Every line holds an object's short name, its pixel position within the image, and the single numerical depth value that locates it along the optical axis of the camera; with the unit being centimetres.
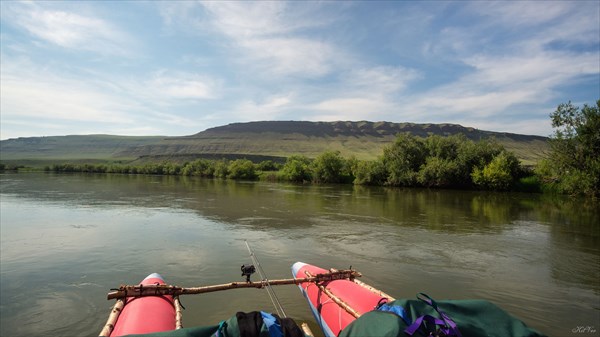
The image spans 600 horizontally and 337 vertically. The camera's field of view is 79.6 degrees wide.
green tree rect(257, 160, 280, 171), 9006
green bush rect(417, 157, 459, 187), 5347
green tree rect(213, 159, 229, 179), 8358
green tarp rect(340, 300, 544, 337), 379
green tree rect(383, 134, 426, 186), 5819
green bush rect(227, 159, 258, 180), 7988
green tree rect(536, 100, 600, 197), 3709
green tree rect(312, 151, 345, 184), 6831
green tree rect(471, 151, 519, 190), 4903
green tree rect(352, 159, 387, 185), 6131
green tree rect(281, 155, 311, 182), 7175
